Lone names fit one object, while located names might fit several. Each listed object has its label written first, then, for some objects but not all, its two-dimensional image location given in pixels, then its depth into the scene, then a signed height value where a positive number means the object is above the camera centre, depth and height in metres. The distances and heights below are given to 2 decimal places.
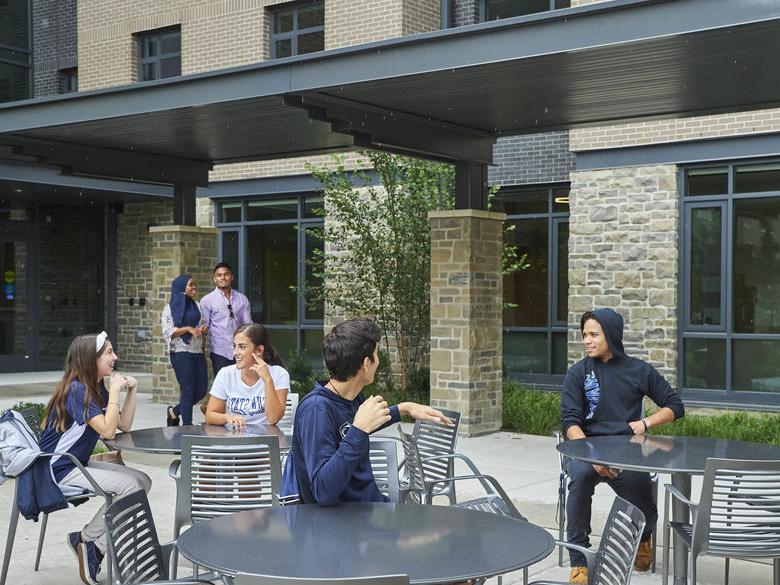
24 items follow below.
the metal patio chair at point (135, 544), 3.64 -0.98
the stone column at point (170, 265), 14.72 +0.19
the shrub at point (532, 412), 12.08 -1.57
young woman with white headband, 5.68 -0.78
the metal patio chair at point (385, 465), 5.00 -0.94
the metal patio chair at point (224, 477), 5.26 -1.02
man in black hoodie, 6.24 -0.71
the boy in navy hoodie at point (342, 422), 3.97 -0.56
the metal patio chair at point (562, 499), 6.39 -1.37
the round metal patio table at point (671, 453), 5.26 -0.93
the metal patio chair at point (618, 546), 3.56 -0.95
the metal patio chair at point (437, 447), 6.55 -1.08
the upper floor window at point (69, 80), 23.09 +4.41
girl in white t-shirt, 6.66 -0.69
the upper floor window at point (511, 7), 16.06 +4.29
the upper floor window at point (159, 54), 20.81 +4.55
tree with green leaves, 14.61 +0.48
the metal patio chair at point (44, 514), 5.55 -1.21
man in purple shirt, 11.27 -0.42
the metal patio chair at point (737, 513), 4.72 -1.08
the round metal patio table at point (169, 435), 5.90 -0.96
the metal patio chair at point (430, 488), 5.29 -1.12
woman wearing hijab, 11.01 -0.68
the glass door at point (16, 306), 21.00 -0.58
